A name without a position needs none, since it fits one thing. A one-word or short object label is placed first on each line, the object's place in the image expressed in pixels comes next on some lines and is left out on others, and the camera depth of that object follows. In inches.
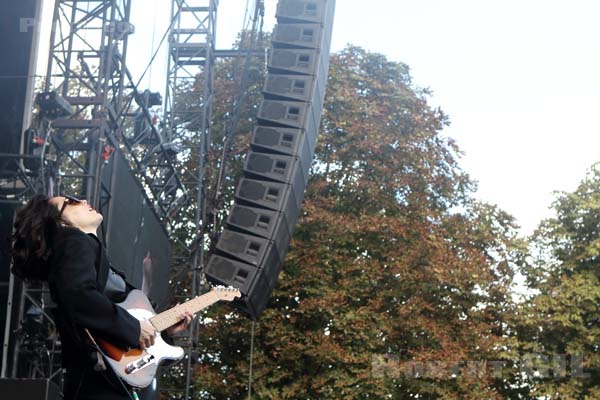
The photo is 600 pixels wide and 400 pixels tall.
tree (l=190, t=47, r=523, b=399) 723.4
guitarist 127.3
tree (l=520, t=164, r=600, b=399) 808.9
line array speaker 481.7
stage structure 367.9
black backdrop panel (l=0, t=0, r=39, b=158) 371.6
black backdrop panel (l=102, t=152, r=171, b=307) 383.9
